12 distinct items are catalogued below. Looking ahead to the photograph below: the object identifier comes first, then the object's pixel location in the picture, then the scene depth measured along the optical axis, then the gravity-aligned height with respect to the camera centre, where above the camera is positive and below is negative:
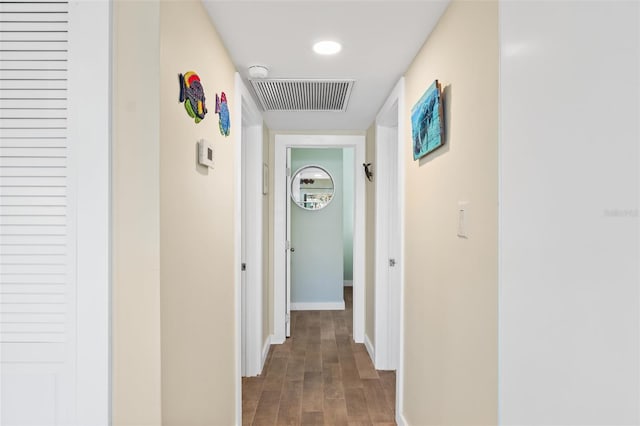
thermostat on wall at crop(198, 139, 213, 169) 1.46 +0.25
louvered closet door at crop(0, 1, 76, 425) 1.14 +0.06
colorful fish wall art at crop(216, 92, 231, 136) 1.73 +0.48
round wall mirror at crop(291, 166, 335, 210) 5.06 +0.35
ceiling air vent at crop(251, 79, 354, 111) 2.37 +0.84
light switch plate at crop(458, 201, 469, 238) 1.34 -0.03
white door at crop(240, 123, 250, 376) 3.02 -0.47
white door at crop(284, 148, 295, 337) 3.78 -0.41
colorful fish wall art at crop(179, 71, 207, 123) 1.28 +0.44
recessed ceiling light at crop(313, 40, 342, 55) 1.83 +0.85
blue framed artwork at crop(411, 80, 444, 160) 1.56 +0.43
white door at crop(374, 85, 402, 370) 3.16 -0.37
